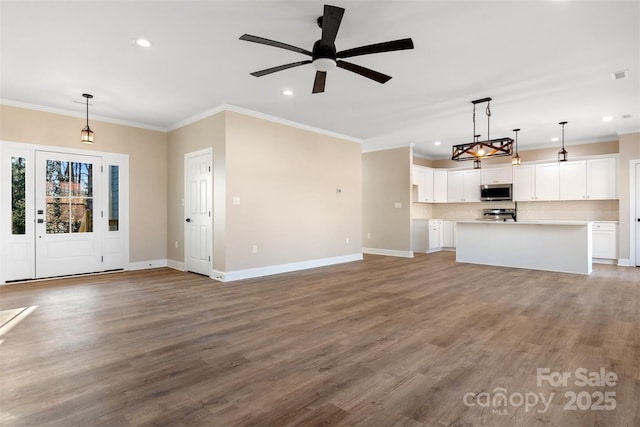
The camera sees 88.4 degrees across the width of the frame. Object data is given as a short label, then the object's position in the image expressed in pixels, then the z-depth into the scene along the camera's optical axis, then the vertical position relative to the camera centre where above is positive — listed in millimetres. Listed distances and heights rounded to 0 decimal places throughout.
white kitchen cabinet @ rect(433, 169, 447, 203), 9867 +789
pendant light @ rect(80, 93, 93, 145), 4879 +1165
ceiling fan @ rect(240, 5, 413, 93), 2484 +1376
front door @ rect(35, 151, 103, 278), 5398 +7
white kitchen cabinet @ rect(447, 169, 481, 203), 9352 +764
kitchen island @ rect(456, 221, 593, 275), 5848 -643
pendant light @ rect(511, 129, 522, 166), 6809 +1078
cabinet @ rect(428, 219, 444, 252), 9250 -639
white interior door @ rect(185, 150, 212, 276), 5684 +28
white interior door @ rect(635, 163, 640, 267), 6672 -122
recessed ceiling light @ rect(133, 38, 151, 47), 3291 +1740
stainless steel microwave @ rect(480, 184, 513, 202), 8695 +534
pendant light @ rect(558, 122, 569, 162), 6355 +1295
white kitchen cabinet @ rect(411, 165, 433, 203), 9266 +869
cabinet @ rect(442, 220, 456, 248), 9680 -616
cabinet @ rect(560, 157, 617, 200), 7348 +740
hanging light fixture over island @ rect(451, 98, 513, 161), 4941 +995
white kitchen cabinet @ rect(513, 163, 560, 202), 8078 +748
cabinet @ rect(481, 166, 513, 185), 8766 +998
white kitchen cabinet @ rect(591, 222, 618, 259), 7012 -625
